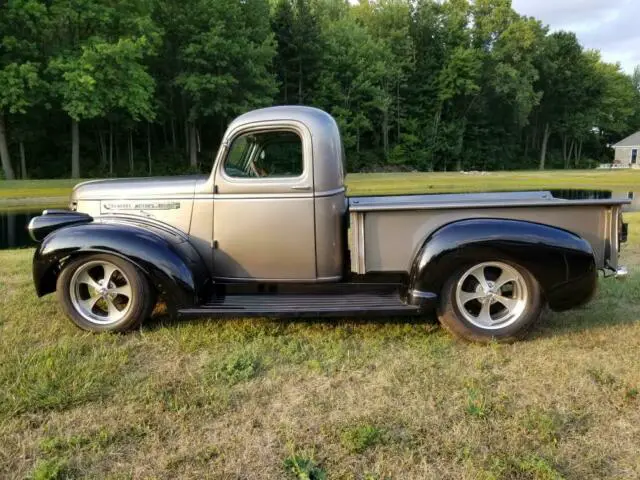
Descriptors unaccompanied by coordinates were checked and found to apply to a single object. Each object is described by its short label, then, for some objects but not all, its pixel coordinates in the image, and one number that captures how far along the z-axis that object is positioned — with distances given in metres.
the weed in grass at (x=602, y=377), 3.29
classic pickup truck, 3.87
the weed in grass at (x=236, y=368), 3.41
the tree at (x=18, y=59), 24.78
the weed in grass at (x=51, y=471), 2.37
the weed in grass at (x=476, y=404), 2.92
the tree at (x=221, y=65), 32.34
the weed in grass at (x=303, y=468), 2.36
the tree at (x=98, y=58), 25.66
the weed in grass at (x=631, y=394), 3.12
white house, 67.81
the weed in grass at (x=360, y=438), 2.58
